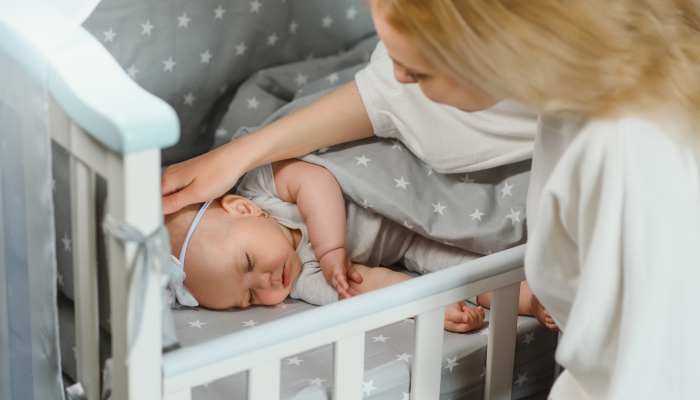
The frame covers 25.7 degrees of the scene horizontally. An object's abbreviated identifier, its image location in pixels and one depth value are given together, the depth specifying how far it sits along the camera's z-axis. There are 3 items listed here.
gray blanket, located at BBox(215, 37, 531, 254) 1.69
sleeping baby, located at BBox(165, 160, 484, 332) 1.66
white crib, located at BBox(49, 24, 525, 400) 1.29
